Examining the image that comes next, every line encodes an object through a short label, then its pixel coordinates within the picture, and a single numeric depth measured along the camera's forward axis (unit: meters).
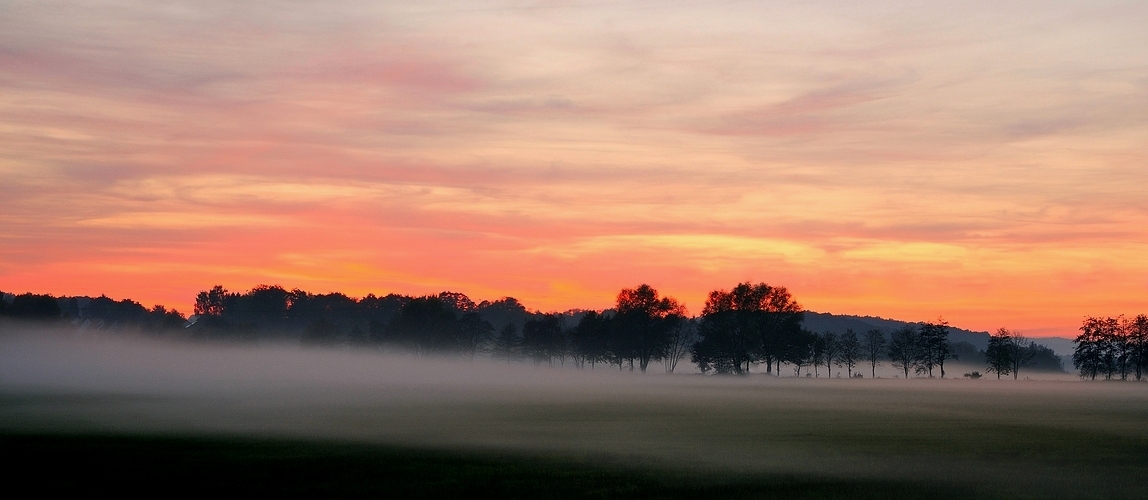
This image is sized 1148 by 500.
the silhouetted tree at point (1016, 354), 180.77
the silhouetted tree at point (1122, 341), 158.88
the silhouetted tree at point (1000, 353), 178.75
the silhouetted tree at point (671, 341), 196.36
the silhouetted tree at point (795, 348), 170.38
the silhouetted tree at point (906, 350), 189.88
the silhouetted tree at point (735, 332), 175.62
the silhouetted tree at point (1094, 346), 159.50
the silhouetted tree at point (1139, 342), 152.38
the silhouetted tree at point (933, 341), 176.00
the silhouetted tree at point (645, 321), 193.66
